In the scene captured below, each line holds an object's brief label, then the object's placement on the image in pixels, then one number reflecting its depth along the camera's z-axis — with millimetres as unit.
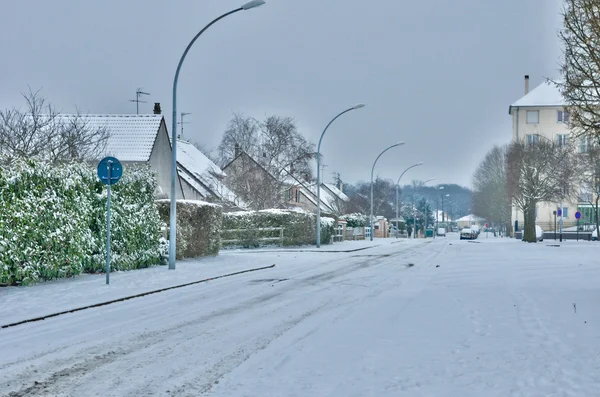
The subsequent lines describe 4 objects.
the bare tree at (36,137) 28547
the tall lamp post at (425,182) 79438
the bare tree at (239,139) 59531
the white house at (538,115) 95312
